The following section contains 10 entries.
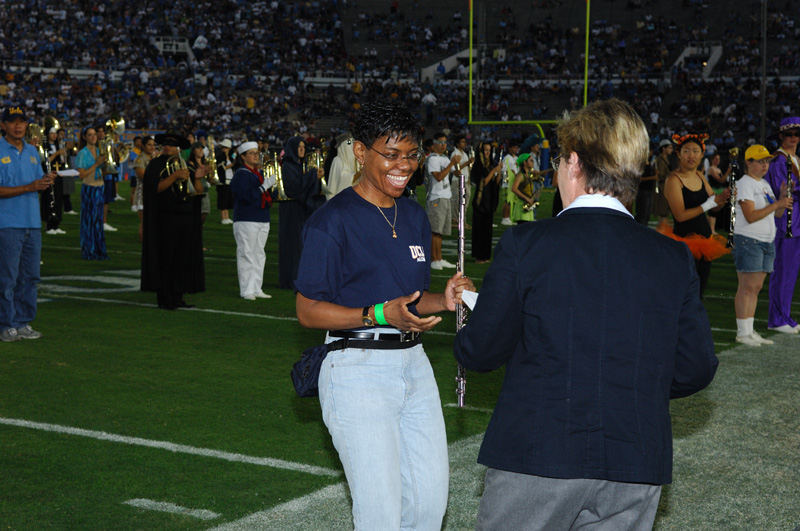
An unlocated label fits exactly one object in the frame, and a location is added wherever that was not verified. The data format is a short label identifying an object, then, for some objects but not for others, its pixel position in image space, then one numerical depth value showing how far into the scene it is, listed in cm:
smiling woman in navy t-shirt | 304
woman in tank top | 843
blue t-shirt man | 834
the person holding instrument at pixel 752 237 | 895
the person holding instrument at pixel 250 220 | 1132
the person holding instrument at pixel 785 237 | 937
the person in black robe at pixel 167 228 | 1066
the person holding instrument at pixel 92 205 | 1498
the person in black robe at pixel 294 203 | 1161
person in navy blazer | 234
